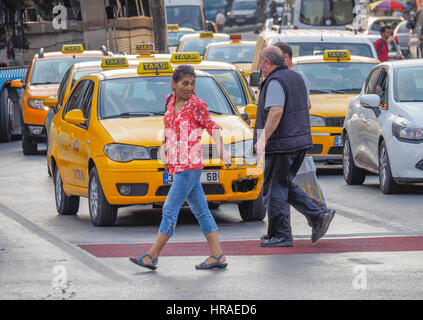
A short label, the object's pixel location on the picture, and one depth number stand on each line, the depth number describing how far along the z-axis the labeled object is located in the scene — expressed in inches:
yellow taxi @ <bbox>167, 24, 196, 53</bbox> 1601.4
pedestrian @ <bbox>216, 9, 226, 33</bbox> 2549.2
